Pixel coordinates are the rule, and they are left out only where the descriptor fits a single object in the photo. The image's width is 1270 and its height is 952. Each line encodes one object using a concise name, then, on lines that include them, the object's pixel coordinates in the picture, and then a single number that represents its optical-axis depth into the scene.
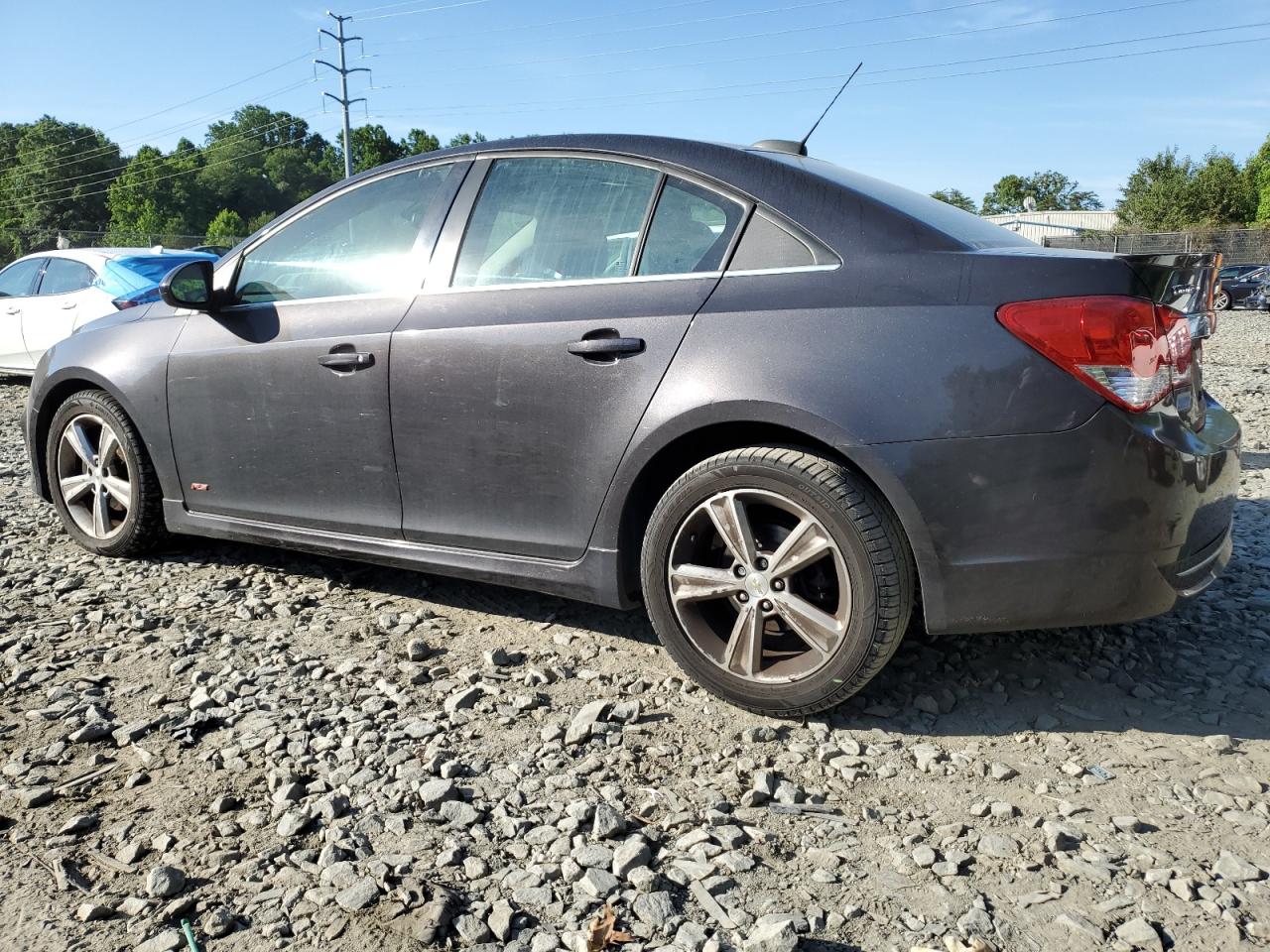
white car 9.81
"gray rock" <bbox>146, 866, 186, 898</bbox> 2.12
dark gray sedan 2.54
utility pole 58.51
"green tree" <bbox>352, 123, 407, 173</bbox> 118.25
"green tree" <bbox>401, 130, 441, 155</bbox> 123.75
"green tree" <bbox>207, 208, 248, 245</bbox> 75.56
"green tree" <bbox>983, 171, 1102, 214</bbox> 120.75
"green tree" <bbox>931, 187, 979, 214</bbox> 95.31
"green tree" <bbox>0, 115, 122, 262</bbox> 90.38
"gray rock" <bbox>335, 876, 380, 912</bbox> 2.07
